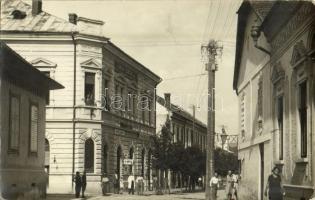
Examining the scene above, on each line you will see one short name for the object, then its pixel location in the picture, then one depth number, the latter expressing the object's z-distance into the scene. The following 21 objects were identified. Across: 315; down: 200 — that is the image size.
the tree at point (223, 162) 63.54
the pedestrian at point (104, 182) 27.17
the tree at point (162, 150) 38.78
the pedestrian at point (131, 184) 32.50
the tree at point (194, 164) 42.59
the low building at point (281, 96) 11.89
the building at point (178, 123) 52.97
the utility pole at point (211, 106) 25.88
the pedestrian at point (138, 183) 33.58
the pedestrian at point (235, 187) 27.17
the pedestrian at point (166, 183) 44.40
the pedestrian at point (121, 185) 32.05
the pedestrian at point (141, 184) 33.97
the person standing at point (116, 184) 30.12
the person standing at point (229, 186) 26.75
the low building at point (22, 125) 15.08
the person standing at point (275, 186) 13.32
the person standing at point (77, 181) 22.82
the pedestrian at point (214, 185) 26.01
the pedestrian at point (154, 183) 40.78
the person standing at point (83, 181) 23.21
